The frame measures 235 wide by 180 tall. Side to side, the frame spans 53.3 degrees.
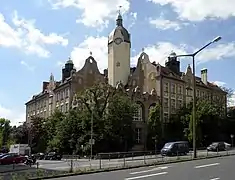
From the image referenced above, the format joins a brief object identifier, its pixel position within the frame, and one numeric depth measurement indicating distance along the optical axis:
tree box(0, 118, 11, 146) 61.53
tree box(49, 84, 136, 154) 39.18
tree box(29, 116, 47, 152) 49.95
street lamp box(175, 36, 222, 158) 19.96
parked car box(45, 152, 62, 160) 36.36
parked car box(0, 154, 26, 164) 31.72
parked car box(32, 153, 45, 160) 39.25
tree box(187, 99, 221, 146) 44.50
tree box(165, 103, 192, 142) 46.37
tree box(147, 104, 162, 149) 45.27
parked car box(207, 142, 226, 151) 33.32
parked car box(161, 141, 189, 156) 27.76
